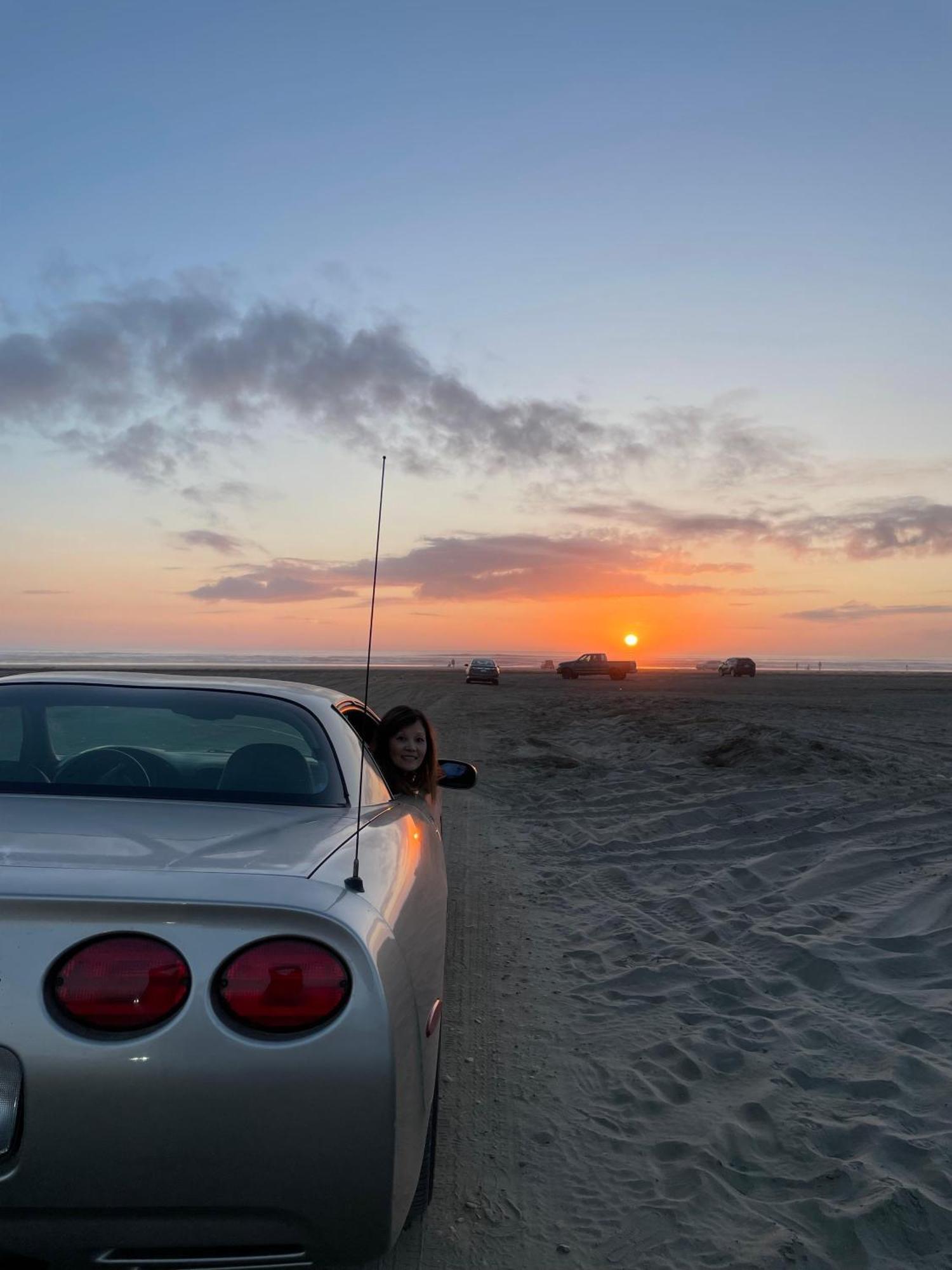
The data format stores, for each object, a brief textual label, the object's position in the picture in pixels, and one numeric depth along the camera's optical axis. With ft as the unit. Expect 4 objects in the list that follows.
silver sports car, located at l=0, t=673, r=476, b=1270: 5.76
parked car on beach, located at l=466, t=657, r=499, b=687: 144.15
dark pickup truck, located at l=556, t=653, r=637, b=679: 169.48
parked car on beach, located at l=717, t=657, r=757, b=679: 188.75
